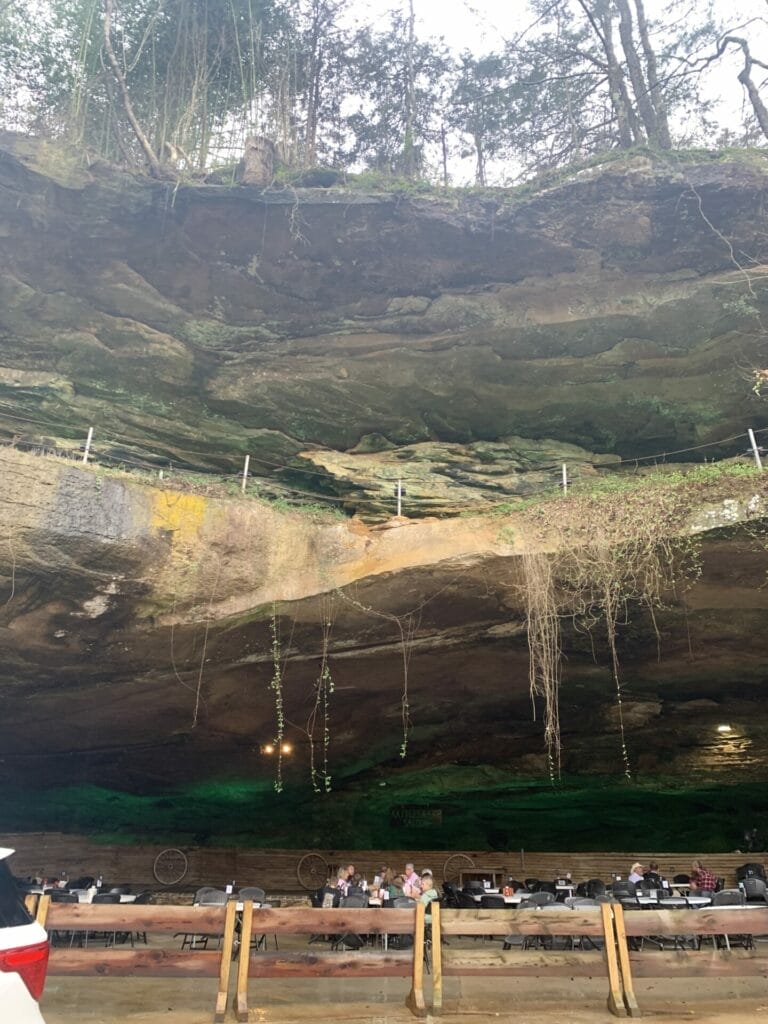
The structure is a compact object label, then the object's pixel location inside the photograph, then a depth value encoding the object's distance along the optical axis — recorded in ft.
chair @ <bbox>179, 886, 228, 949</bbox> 27.07
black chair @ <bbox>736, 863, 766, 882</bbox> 41.24
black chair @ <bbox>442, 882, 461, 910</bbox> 32.78
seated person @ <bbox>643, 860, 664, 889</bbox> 32.41
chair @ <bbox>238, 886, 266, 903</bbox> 28.47
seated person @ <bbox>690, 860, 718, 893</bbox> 35.78
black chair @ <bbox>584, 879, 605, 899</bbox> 33.20
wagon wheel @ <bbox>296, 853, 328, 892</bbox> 45.42
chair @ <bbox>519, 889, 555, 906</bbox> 26.55
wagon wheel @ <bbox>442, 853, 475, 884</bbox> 45.32
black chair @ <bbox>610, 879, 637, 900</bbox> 28.26
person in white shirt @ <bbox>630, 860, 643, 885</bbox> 32.99
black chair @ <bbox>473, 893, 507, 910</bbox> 29.58
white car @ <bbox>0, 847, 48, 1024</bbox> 8.45
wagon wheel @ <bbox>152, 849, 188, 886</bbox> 45.16
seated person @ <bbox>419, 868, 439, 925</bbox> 27.94
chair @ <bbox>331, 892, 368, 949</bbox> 23.24
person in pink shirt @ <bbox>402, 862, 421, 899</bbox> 30.38
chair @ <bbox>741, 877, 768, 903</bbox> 29.01
